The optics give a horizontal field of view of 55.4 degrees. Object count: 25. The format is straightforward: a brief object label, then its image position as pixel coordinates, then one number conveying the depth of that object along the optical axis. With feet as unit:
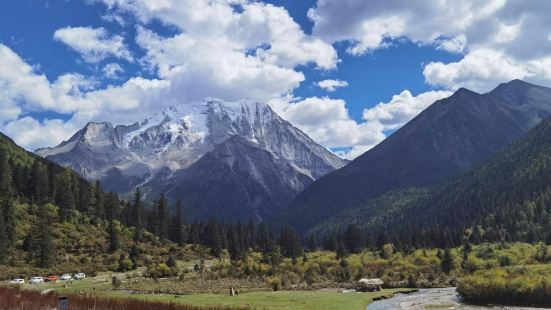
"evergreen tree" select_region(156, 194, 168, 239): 589.16
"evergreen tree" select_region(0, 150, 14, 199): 458.50
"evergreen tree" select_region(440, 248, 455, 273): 268.62
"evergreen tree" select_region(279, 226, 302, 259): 532.03
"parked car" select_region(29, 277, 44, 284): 270.18
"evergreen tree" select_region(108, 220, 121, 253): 433.89
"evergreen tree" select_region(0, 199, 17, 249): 376.21
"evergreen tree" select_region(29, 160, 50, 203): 504.02
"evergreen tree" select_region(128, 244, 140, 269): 378.40
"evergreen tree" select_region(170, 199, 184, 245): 599.57
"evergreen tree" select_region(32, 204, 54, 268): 352.34
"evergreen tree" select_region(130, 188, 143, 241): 539.99
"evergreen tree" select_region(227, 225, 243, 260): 537.40
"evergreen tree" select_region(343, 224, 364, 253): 609.83
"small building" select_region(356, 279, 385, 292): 219.82
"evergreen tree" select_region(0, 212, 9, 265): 336.82
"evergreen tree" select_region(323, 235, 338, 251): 599.12
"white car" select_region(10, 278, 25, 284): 265.13
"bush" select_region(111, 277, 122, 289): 228.28
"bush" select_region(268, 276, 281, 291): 226.62
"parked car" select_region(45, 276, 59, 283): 288.18
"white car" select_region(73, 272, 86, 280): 301.30
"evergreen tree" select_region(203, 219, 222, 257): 577.02
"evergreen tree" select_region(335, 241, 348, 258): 416.95
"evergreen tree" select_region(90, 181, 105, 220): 533.14
